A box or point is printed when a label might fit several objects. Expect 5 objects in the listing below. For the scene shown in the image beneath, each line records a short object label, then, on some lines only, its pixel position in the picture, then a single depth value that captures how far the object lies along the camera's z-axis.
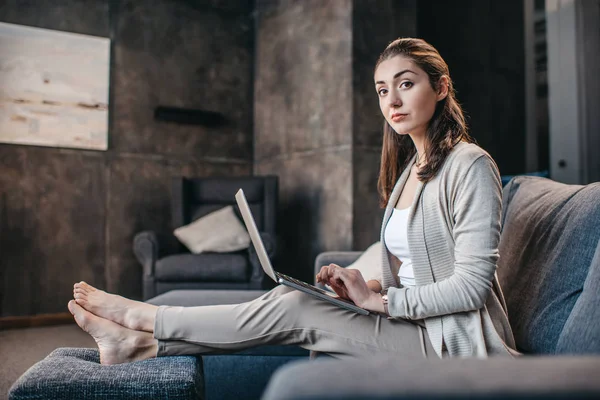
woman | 1.26
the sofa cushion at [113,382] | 1.18
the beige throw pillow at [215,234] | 4.09
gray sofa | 0.43
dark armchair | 3.71
